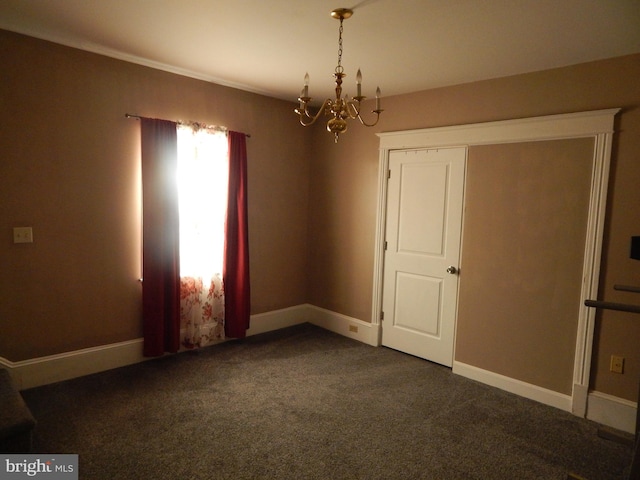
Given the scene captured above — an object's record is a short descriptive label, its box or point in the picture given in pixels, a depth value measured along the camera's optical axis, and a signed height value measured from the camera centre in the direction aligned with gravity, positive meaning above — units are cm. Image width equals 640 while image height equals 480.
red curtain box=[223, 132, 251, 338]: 405 -45
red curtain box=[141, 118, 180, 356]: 345 -34
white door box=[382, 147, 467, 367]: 368 -42
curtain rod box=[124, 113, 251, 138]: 336 +71
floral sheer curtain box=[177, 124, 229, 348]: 373 -27
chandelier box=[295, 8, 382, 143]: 226 +56
